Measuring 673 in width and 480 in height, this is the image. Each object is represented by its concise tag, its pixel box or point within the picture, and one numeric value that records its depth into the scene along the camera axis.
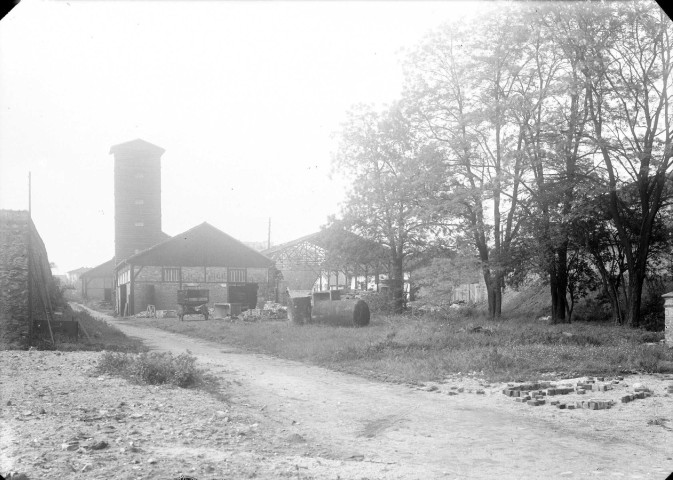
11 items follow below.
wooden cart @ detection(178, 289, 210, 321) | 32.28
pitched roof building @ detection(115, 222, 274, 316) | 39.34
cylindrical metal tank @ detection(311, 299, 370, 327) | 22.59
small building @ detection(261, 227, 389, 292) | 30.83
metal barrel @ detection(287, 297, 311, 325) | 24.61
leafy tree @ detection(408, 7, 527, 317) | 21.62
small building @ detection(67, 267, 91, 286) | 99.89
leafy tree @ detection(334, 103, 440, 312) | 27.28
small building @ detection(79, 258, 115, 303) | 71.12
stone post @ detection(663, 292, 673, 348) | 14.30
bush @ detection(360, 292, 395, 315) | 29.05
